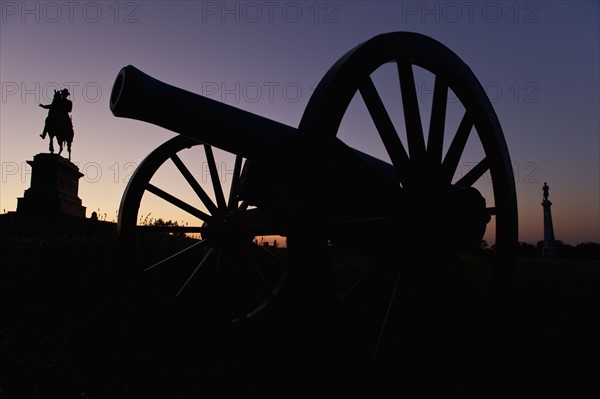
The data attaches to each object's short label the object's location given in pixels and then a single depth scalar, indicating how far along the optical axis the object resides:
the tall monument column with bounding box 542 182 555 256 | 19.95
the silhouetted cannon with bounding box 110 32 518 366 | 1.77
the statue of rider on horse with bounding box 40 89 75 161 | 13.49
